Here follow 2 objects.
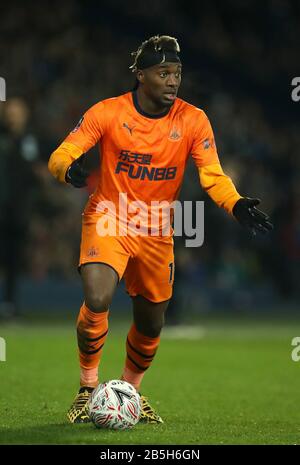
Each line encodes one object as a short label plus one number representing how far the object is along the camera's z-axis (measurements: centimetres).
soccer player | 1275
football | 1202
